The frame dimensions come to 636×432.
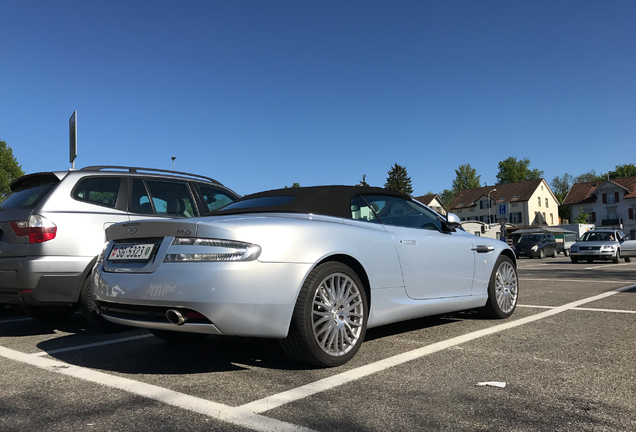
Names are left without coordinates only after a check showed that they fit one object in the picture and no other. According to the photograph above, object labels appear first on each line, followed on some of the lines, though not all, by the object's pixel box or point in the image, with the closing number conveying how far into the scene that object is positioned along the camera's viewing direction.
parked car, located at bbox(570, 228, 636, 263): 24.51
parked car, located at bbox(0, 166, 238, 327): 4.95
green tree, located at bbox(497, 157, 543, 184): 116.25
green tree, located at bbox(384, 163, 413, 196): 90.19
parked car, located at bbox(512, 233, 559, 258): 34.47
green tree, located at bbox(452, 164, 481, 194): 113.06
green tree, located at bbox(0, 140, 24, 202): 68.06
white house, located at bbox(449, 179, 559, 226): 81.94
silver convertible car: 3.44
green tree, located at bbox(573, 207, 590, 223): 75.94
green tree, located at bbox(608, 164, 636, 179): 102.12
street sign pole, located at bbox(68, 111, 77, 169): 15.04
